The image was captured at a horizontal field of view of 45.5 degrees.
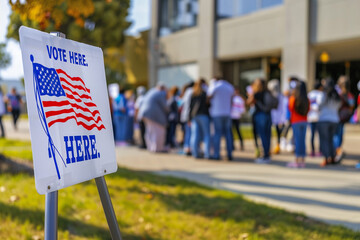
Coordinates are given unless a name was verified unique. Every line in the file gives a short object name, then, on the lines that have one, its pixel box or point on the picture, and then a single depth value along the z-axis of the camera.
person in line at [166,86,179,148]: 12.27
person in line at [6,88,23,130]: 19.94
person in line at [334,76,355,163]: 8.98
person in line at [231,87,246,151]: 12.21
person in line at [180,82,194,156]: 10.62
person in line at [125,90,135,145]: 14.30
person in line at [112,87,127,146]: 14.00
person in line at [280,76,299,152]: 11.42
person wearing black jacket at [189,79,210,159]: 10.08
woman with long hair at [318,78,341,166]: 8.83
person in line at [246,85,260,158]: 9.70
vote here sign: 2.26
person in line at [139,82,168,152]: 11.48
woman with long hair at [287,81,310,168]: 8.44
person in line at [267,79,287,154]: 11.27
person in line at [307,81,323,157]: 10.52
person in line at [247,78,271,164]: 9.45
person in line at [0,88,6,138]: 14.60
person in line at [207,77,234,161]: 10.02
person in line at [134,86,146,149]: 12.89
